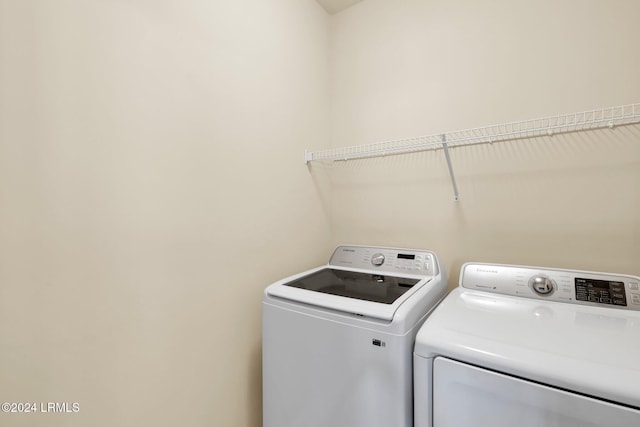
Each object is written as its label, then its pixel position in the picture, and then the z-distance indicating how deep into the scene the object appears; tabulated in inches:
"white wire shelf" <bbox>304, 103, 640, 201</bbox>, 44.3
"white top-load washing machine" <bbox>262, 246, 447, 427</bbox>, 34.3
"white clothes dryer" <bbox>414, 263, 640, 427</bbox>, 24.8
